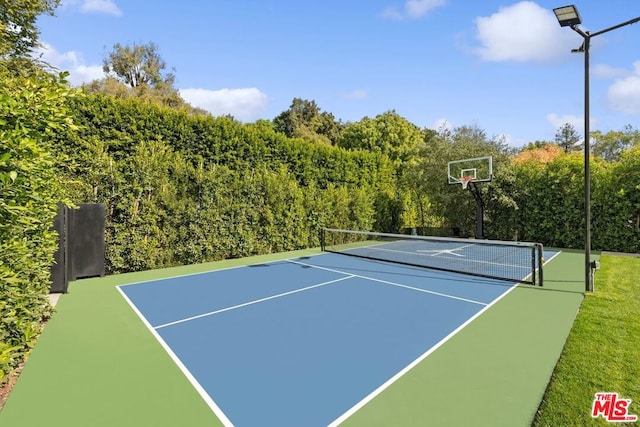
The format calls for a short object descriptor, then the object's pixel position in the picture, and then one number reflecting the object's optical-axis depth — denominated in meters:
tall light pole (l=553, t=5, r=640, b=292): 6.16
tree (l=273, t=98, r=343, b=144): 40.28
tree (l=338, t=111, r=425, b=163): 30.83
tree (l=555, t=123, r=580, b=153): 54.72
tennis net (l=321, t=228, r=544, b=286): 8.96
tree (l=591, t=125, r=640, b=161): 42.12
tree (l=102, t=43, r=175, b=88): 27.50
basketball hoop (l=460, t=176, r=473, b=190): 13.67
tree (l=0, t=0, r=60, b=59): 8.93
